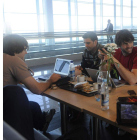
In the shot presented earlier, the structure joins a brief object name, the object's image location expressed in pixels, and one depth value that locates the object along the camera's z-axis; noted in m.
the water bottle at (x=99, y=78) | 1.74
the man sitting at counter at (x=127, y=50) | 2.18
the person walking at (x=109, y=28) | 9.00
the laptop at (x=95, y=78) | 1.89
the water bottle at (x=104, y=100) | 1.30
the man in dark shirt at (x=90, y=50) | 2.82
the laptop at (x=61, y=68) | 2.25
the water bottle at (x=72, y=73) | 2.11
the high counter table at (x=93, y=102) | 1.19
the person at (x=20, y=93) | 1.12
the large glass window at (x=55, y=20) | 7.09
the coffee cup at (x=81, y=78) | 2.04
